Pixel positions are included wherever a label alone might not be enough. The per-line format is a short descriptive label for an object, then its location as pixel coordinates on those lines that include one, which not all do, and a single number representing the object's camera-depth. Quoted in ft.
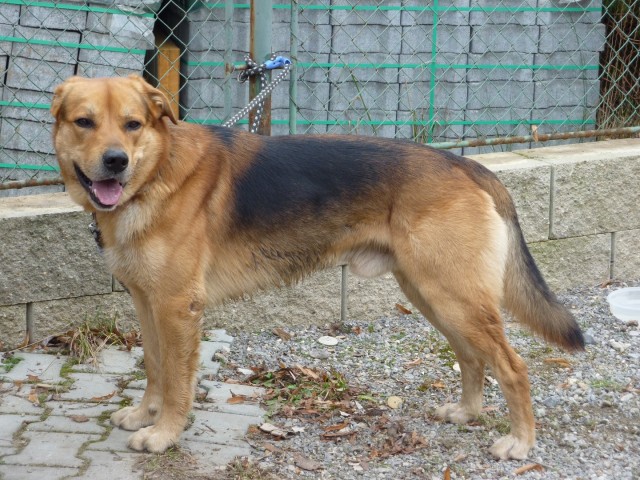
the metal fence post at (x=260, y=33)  18.28
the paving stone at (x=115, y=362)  16.65
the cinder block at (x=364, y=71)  23.79
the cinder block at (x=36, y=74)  21.11
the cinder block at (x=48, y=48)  20.98
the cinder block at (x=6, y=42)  20.86
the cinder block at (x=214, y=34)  23.09
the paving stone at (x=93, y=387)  15.51
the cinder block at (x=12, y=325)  17.16
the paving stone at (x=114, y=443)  13.70
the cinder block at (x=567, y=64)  24.85
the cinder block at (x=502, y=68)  24.57
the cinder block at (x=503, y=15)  24.47
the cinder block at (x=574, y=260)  20.57
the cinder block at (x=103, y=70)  21.33
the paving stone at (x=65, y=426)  14.15
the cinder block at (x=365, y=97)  23.72
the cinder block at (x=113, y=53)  21.59
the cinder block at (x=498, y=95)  24.66
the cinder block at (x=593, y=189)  20.36
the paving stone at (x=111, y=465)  12.81
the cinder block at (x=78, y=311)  17.38
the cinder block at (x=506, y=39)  24.68
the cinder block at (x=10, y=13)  20.85
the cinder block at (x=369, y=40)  23.93
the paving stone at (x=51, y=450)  13.03
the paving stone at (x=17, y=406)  14.73
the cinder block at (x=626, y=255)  21.33
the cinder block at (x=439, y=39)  24.23
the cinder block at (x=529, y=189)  19.77
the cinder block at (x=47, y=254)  16.89
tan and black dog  13.34
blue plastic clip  18.15
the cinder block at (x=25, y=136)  21.04
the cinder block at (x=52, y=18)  21.01
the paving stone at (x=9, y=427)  13.38
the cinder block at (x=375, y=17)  23.85
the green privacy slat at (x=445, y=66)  22.22
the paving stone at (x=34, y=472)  12.53
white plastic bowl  19.35
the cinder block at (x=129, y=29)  21.80
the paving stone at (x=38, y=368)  16.11
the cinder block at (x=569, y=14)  24.64
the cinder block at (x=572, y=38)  24.86
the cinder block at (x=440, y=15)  24.09
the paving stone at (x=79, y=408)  14.83
